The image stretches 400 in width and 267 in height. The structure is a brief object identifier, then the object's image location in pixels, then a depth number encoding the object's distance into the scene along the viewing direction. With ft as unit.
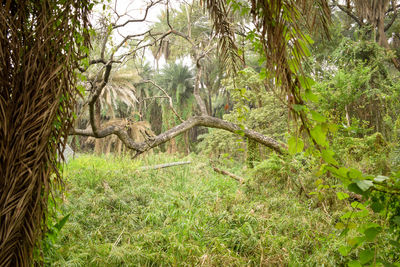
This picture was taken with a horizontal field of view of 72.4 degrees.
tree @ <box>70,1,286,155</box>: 12.74
